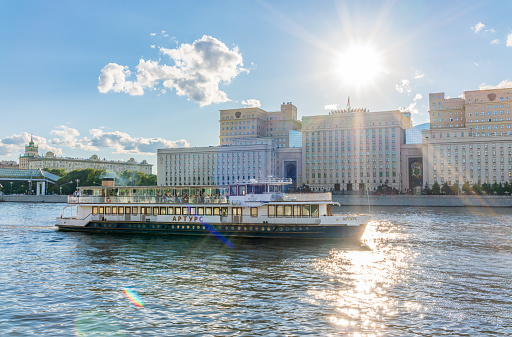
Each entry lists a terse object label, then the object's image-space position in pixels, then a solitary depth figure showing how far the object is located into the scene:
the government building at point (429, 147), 168.25
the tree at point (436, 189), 154.05
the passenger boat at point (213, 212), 45.88
